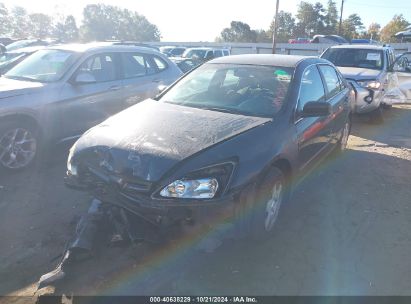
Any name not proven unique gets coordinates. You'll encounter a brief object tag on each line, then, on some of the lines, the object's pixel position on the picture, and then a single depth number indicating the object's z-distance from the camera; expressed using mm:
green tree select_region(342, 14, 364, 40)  75000
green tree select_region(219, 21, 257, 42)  70875
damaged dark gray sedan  2896
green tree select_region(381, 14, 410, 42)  74562
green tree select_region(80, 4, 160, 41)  85812
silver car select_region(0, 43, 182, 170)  5055
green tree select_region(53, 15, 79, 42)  77125
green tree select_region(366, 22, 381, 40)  80400
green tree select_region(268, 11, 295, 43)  81062
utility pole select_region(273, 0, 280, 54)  25155
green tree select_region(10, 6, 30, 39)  72462
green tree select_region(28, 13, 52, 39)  75750
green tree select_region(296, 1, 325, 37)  81250
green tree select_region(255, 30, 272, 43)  71800
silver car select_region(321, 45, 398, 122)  8797
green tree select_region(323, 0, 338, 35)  81188
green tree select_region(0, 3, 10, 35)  68250
